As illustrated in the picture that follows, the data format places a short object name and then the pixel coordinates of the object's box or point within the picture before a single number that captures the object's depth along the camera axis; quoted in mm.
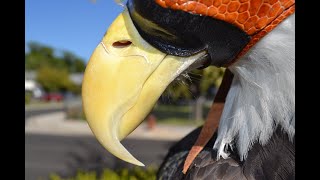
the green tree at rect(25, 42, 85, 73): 62681
